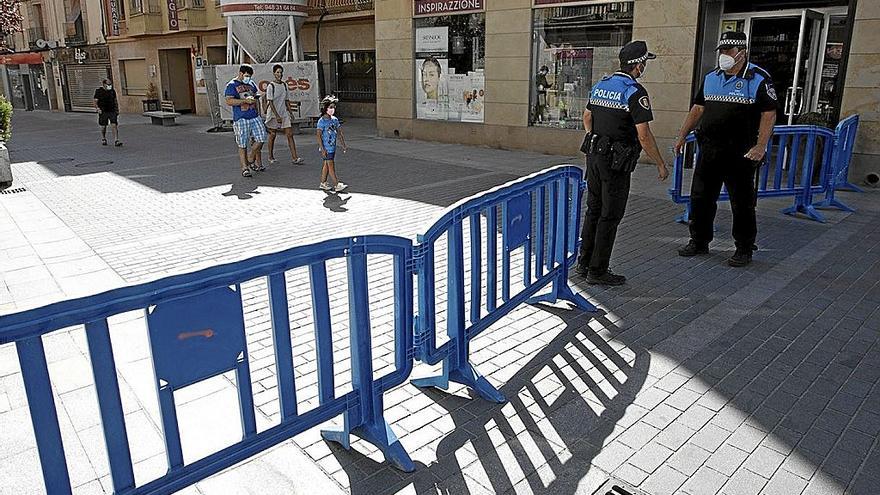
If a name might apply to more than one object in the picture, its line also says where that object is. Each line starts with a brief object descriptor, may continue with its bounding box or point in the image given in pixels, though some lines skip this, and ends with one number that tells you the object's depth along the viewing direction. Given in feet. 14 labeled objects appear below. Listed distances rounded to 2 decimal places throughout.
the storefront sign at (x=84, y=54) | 111.75
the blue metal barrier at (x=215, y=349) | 7.09
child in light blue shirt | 30.99
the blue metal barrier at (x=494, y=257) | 11.46
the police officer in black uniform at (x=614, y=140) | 16.39
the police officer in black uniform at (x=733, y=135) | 18.67
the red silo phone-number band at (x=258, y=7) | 63.87
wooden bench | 76.65
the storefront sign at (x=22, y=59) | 126.21
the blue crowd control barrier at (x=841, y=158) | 26.61
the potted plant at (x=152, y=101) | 92.22
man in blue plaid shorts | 36.22
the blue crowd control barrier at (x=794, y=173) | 25.30
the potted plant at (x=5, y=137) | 36.09
